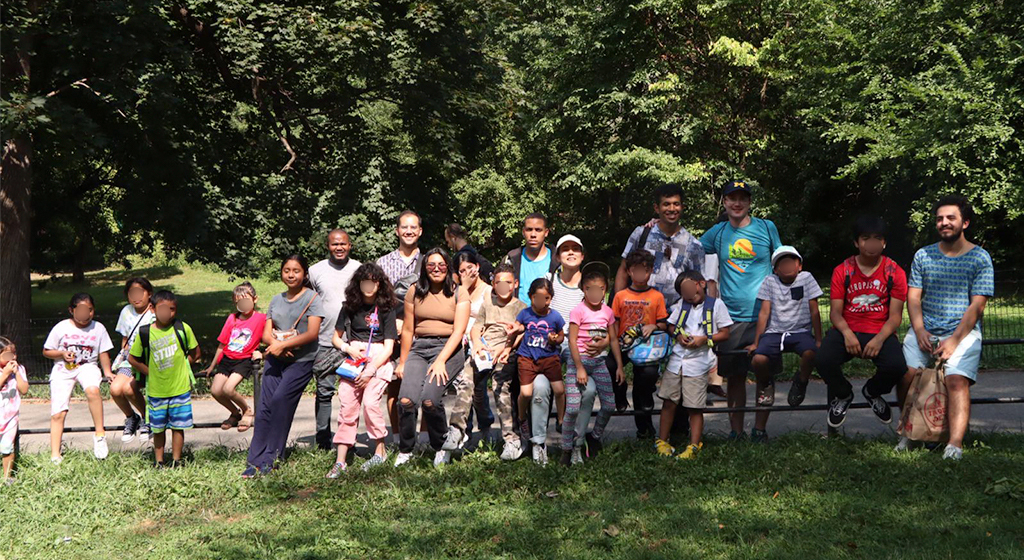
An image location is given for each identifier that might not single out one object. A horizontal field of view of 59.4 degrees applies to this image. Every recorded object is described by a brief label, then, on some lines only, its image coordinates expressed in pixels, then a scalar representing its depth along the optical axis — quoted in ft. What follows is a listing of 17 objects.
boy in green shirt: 25.38
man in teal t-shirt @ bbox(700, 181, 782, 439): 25.43
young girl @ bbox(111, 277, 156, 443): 27.35
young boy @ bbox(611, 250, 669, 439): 24.22
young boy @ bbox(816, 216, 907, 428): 23.39
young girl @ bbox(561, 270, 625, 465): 23.58
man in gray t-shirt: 26.94
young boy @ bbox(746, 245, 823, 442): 24.22
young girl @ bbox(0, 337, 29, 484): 25.38
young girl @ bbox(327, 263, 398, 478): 24.53
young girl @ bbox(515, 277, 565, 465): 23.75
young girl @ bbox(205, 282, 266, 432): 27.27
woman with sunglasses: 24.06
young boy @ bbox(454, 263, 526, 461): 24.41
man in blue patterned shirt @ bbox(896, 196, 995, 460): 22.45
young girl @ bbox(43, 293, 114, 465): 26.96
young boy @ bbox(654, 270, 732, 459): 23.81
